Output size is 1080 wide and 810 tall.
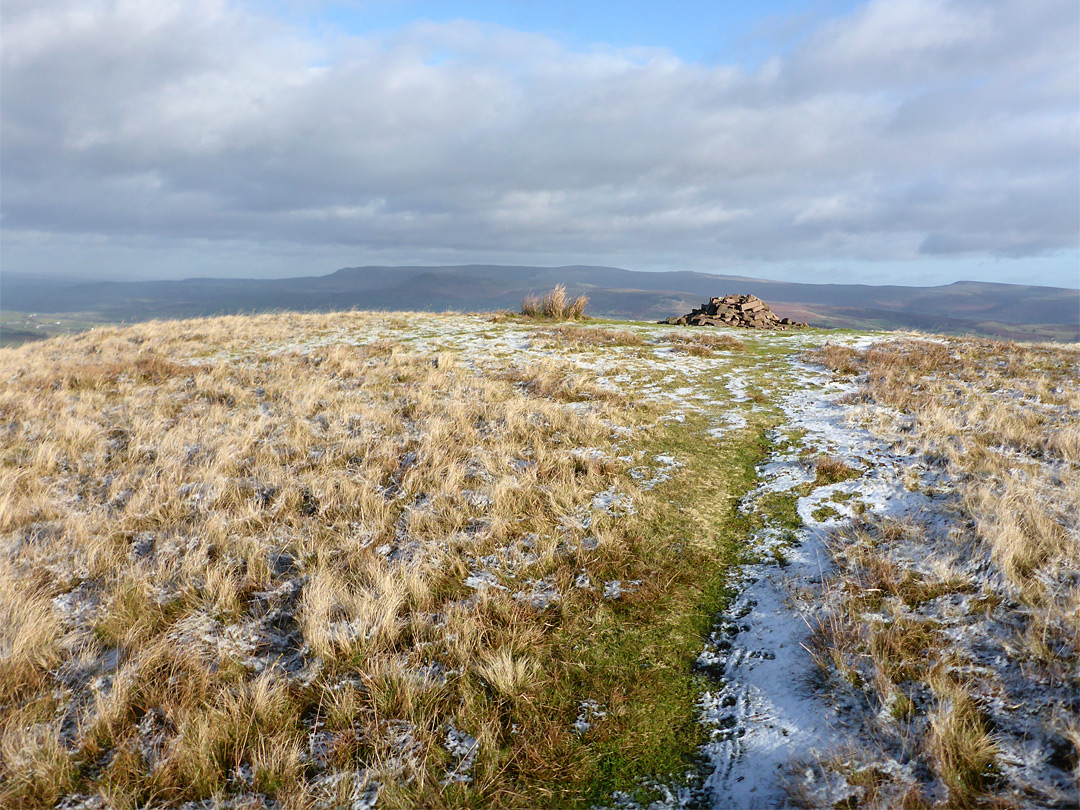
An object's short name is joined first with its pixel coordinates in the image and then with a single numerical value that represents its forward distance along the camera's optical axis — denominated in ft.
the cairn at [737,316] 72.43
